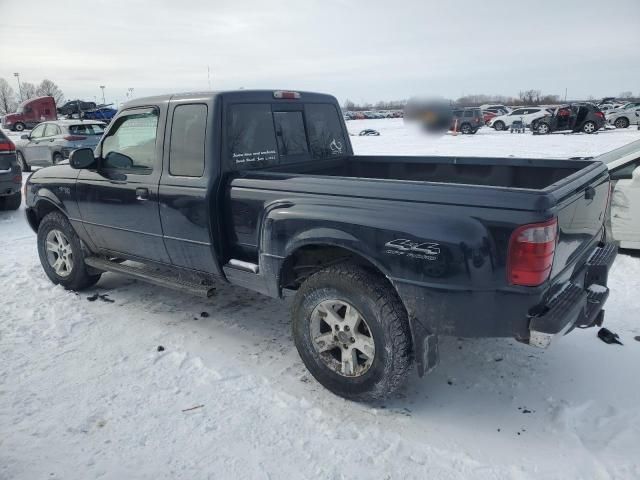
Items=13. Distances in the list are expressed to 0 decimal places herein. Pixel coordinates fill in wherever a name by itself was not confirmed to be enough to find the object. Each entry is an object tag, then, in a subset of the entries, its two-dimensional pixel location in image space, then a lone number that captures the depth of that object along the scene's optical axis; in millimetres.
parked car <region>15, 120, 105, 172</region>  13766
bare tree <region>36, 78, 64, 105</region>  95850
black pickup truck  2594
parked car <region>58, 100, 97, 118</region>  34000
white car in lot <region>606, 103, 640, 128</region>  28703
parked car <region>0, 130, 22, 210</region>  8633
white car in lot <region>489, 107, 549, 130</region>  32156
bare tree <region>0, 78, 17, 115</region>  85994
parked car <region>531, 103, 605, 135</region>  25547
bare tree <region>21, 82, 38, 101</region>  94938
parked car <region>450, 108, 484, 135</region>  29098
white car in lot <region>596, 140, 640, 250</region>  5484
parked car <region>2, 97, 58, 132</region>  34062
